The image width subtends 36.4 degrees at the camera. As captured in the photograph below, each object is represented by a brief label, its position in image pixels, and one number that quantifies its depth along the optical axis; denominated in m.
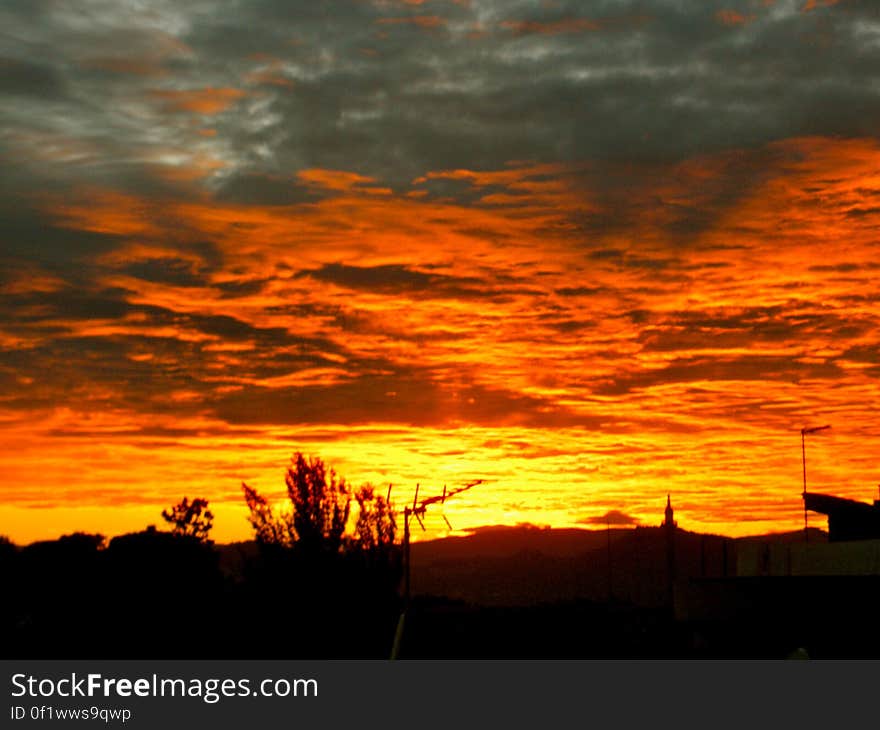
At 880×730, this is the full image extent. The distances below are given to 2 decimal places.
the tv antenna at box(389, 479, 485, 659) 52.22
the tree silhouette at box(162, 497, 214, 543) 86.75
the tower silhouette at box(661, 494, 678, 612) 55.31
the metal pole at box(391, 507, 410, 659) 51.91
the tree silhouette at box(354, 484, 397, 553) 72.19
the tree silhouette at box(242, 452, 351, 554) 71.44
